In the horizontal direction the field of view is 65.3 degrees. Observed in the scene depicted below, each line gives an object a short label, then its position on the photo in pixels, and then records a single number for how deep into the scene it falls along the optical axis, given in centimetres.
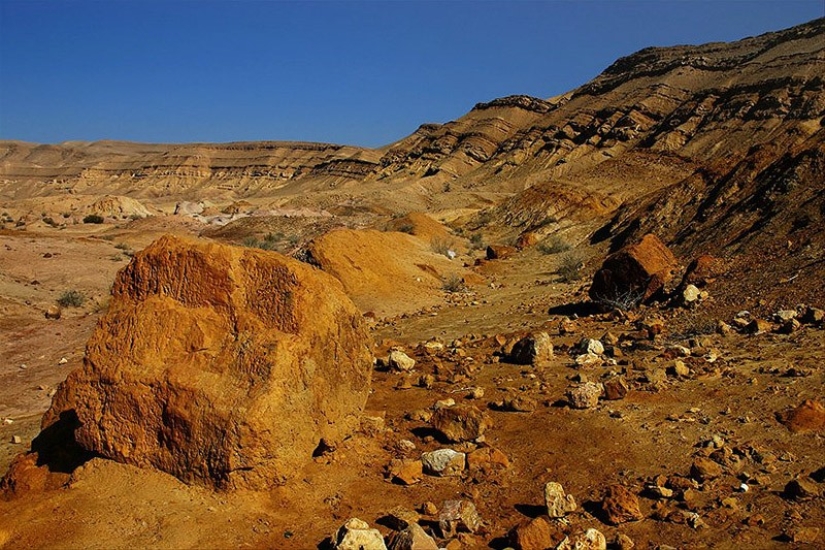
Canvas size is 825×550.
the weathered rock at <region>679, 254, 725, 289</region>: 998
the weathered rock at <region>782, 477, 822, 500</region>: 408
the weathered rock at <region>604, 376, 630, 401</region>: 599
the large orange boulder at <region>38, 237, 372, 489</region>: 443
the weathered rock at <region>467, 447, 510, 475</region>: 491
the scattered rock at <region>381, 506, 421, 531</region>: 405
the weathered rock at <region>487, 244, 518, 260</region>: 2117
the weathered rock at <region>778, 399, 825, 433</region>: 489
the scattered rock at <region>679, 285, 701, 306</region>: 899
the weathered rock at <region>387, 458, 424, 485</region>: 480
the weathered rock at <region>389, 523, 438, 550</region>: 367
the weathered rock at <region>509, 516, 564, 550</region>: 386
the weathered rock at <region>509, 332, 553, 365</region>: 750
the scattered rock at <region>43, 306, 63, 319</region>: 1458
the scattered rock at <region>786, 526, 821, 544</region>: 368
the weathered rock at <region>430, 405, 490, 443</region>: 549
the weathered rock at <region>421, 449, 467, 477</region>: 490
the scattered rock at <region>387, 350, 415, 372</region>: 779
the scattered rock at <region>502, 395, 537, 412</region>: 601
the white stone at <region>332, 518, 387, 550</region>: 369
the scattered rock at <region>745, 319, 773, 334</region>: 715
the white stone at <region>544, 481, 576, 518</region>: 424
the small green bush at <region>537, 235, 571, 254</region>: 2053
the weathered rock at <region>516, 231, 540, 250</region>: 2362
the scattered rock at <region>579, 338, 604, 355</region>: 746
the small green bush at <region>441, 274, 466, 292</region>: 1534
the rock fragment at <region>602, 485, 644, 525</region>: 411
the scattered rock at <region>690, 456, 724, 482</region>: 442
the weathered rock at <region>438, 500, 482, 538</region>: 404
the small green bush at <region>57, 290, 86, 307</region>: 1537
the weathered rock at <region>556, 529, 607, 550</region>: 375
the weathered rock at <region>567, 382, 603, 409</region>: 588
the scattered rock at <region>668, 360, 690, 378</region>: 626
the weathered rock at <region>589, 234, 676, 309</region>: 1016
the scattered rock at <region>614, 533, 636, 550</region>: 381
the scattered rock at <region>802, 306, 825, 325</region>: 699
